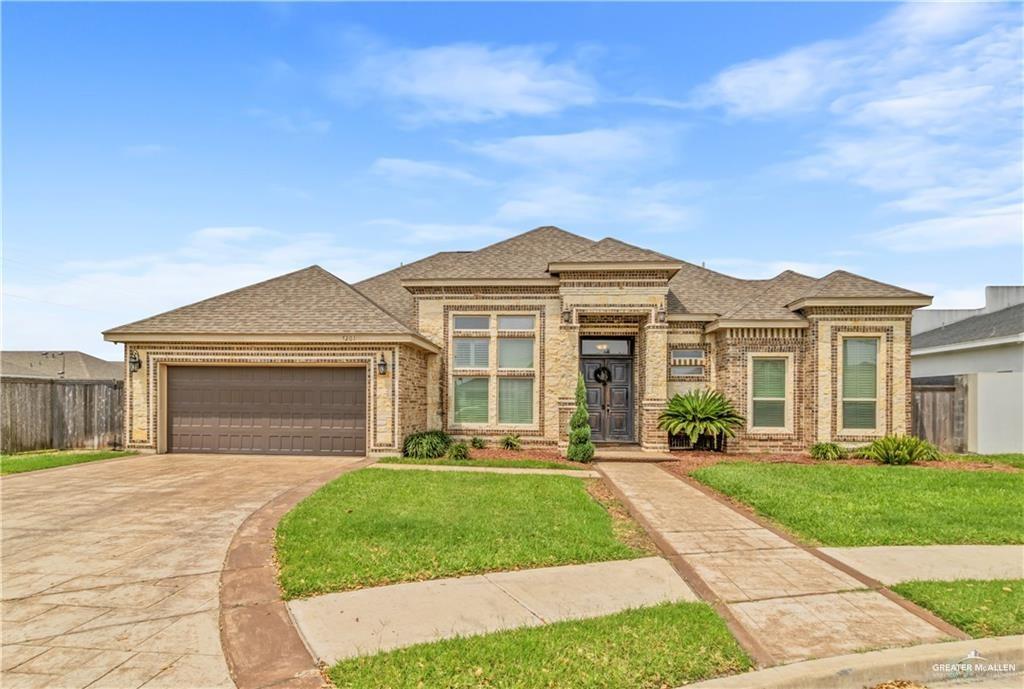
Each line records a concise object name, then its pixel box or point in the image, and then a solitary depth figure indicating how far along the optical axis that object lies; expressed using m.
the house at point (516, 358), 13.20
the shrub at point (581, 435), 12.57
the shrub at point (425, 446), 12.80
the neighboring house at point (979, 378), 13.96
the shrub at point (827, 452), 12.94
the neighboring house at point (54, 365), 26.83
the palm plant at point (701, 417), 13.37
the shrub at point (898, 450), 11.96
